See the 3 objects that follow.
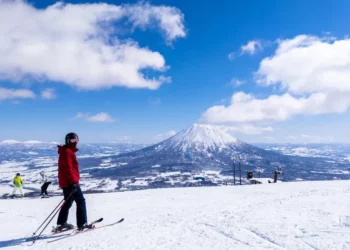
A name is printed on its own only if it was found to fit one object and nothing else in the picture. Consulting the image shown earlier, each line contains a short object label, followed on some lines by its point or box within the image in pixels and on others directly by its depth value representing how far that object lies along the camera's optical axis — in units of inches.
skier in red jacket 269.6
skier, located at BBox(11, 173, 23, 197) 882.1
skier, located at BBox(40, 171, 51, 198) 795.4
